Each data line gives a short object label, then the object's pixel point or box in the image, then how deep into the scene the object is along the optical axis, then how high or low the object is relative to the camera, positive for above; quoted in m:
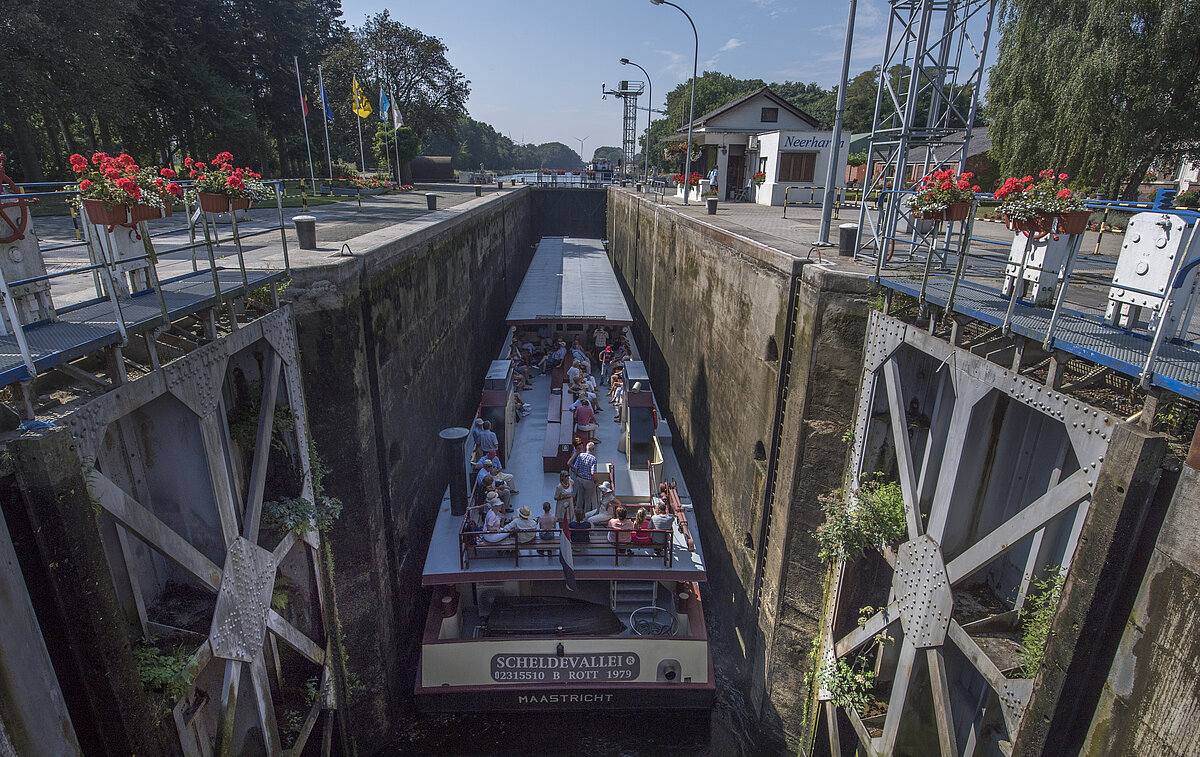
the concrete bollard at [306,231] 8.79 -0.95
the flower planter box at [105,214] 4.75 -0.42
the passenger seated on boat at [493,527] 8.53 -4.76
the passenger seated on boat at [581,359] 14.93 -4.36
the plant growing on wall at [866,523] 6.78 -3.65
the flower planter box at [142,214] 4.99 -0.43
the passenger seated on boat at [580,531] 8.59 -4.82
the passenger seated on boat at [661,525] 8.83 -4.82
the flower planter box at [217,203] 6.04 -0.40
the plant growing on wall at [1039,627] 4.58 -3.19
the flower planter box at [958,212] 5.96 -0.31
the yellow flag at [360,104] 23.00 +2.07
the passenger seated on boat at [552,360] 15.32 -4.46
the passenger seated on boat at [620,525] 8.74 -4.73
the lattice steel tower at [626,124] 51.24 +3.75
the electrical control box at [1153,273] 4.45 -0.65
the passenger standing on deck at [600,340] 16.30 -4.24
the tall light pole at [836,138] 8.73 +0.48
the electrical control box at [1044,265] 5.72 -0.74
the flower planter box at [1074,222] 5.10 -0.32
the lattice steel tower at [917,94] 7.70 +0.99
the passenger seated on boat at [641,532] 8.71 -4.78
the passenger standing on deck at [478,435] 10.74 -4.47
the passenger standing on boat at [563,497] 9.05 -4.51
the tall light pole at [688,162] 24.25 +0.33
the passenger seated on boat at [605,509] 9.09 -4.84
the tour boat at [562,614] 8.23 -5.93
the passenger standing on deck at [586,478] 9.55 -4.50
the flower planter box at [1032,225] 5.24 -0.37
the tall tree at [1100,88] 17.00 +2.58
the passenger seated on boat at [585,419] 11.69 -4.54
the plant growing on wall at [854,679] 7.09 -5.54
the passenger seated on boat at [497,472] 9.88 -4.65
